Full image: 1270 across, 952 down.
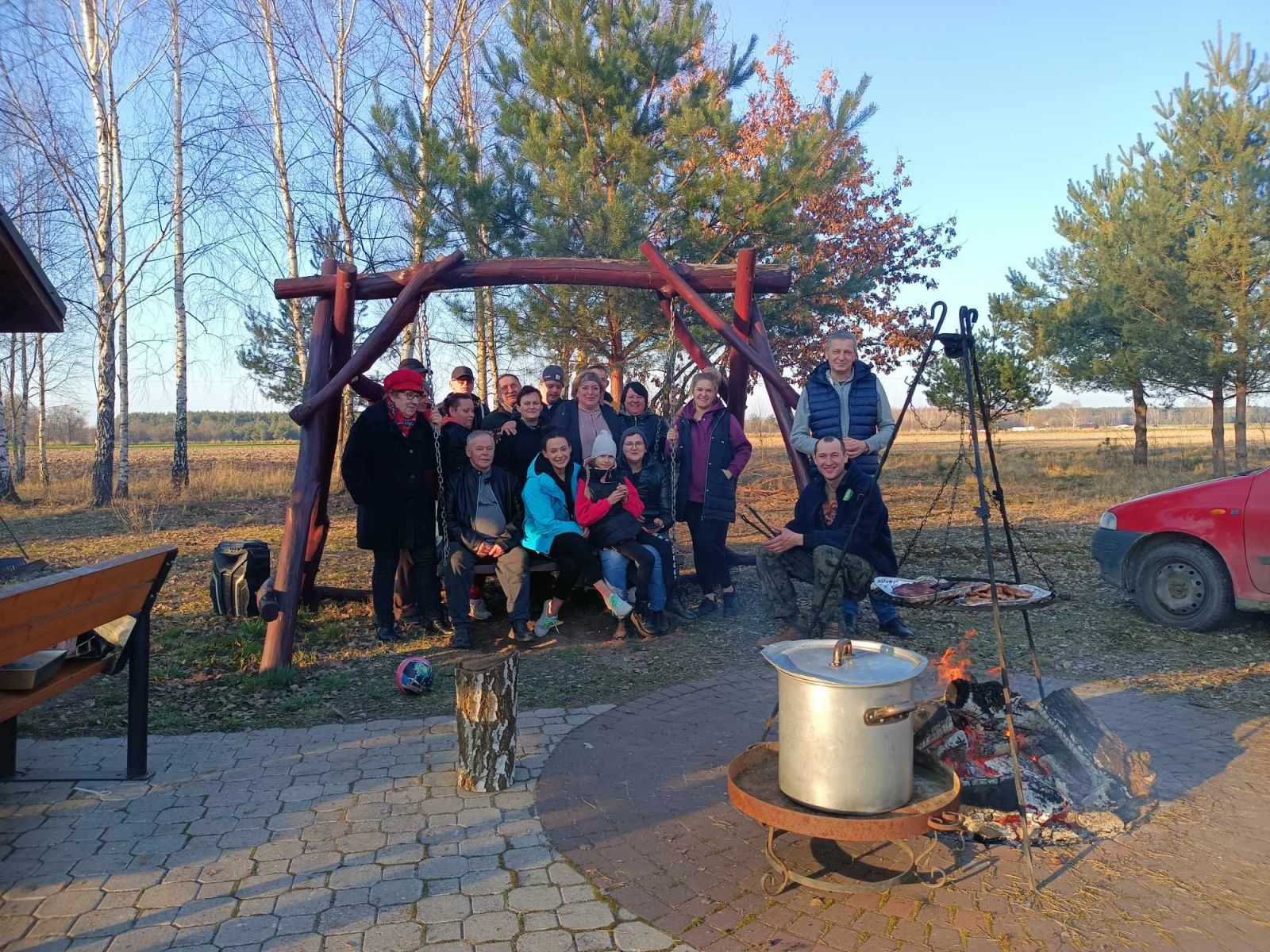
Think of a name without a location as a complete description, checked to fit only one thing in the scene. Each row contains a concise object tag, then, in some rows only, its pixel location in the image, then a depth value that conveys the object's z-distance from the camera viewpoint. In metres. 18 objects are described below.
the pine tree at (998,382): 21.06
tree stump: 4.15
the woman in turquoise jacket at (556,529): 6.79
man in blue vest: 6.52
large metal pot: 3.18
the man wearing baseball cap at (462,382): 7.85
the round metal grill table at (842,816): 3.07
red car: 6.55
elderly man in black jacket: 6.59
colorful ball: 5.56
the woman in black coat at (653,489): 7.03
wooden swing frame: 6.51
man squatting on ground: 6.00
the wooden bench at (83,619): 3.39
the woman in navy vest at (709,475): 7.23
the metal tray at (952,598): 4.20
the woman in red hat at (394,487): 6.60
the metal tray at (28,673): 3.81
